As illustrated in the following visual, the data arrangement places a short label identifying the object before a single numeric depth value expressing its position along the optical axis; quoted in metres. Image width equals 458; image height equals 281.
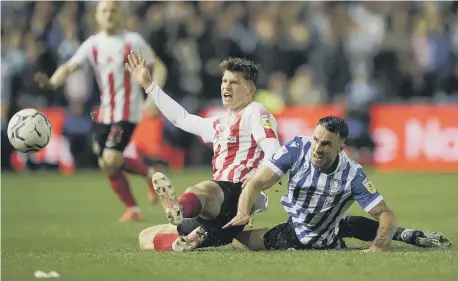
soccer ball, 22.05
